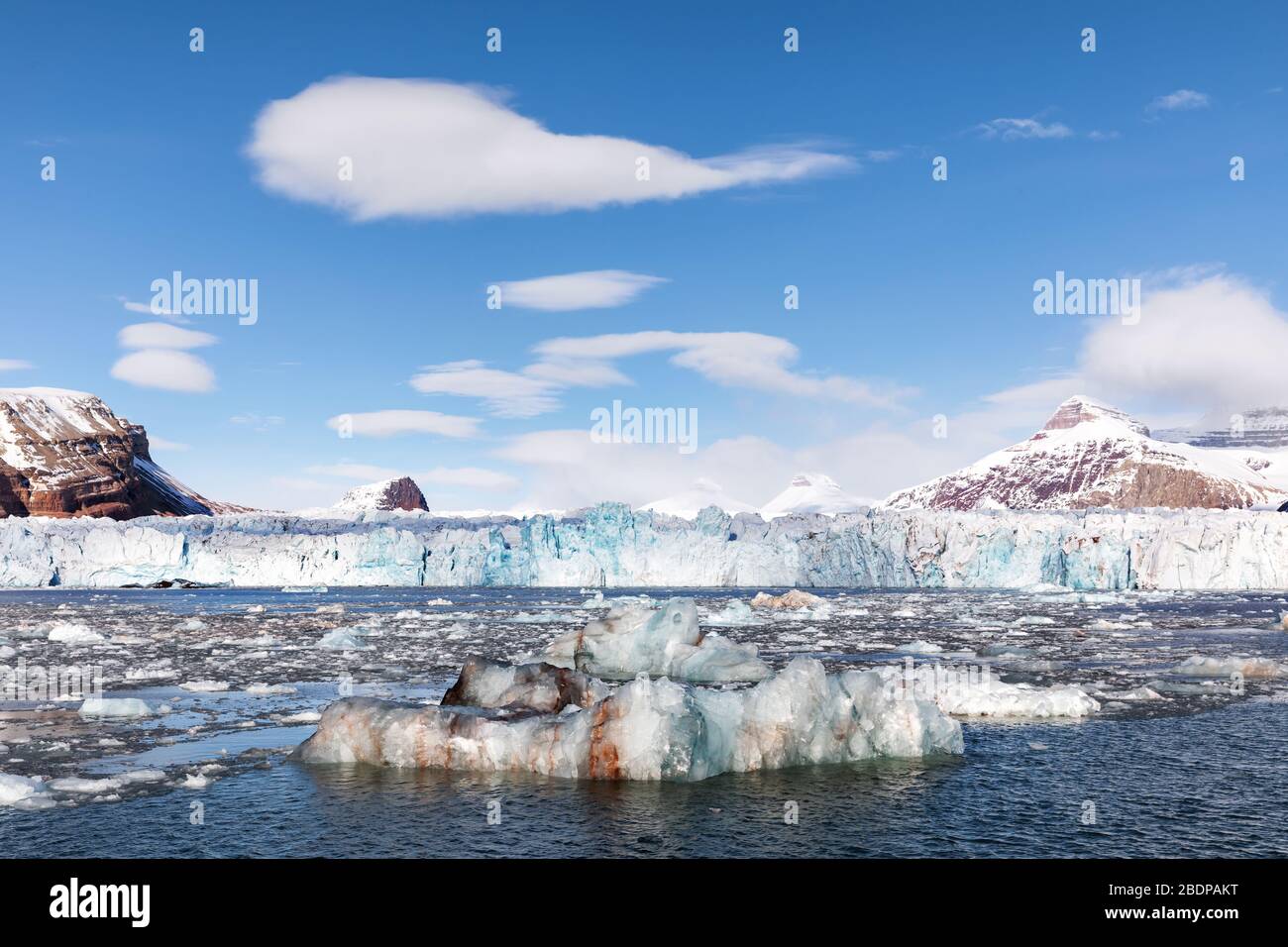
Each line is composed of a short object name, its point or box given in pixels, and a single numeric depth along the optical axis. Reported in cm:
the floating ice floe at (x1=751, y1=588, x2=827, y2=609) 4912
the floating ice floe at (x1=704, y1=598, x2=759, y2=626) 4169
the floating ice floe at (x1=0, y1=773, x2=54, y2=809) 1015
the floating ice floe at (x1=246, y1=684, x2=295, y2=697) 1907
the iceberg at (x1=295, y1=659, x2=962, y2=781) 1184
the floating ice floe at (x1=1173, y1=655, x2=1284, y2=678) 2103
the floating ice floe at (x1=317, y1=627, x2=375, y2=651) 2891
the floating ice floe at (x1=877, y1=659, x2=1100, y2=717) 1614
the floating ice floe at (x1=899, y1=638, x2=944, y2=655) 2702
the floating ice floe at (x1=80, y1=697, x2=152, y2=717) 1592
